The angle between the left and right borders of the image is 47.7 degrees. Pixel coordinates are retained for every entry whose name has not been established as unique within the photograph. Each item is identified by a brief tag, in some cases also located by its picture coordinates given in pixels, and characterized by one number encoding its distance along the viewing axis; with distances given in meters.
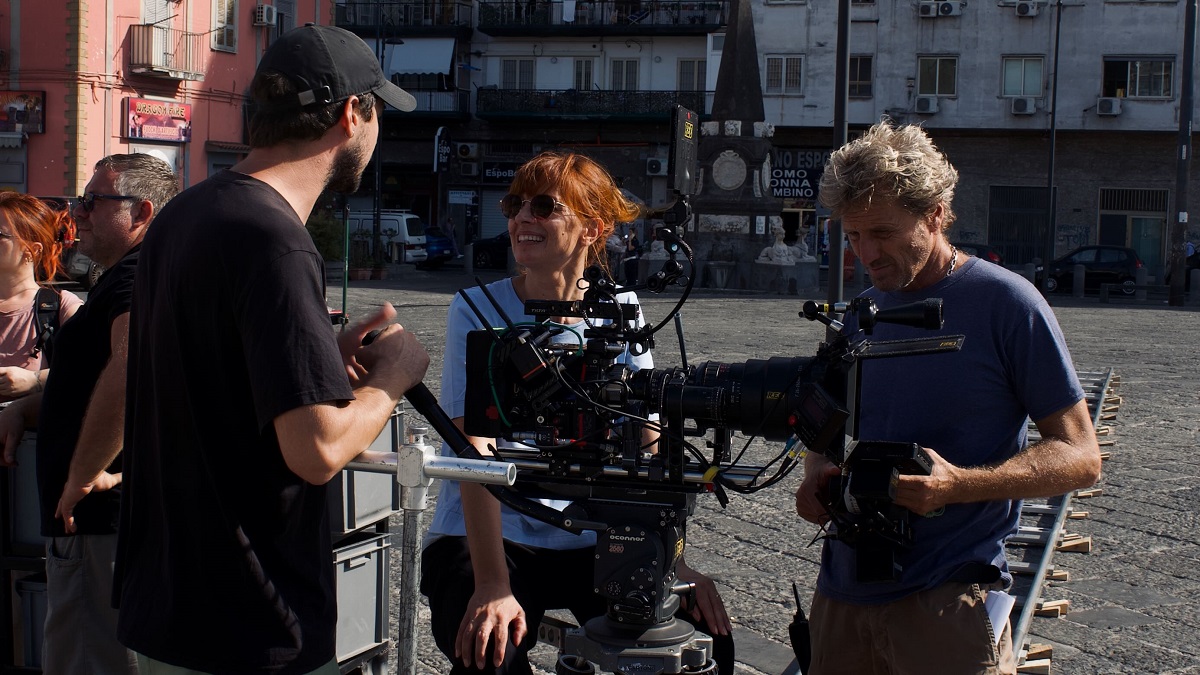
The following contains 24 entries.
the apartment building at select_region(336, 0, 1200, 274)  37.25
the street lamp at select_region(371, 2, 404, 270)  28.77
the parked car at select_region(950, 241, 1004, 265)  28.94
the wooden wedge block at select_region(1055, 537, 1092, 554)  5.96
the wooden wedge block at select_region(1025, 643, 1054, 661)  4.34
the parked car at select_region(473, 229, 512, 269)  37.25
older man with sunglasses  3.01
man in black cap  2.04
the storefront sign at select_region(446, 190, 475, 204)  43.97
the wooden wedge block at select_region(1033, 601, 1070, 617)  5.01
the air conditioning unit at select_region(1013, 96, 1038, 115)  37.41
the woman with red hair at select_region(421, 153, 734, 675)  2.89
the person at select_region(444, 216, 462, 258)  37.61
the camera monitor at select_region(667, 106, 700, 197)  3.35
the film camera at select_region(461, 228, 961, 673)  2.50
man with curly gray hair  2.70
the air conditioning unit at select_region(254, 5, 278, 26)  32.50
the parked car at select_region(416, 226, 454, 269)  36.03
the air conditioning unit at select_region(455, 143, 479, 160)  44.16
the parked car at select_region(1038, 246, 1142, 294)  30.84
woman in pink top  4.42
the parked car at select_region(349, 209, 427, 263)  35.28
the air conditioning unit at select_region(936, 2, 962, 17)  37.91
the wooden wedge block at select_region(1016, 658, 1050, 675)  4.19
